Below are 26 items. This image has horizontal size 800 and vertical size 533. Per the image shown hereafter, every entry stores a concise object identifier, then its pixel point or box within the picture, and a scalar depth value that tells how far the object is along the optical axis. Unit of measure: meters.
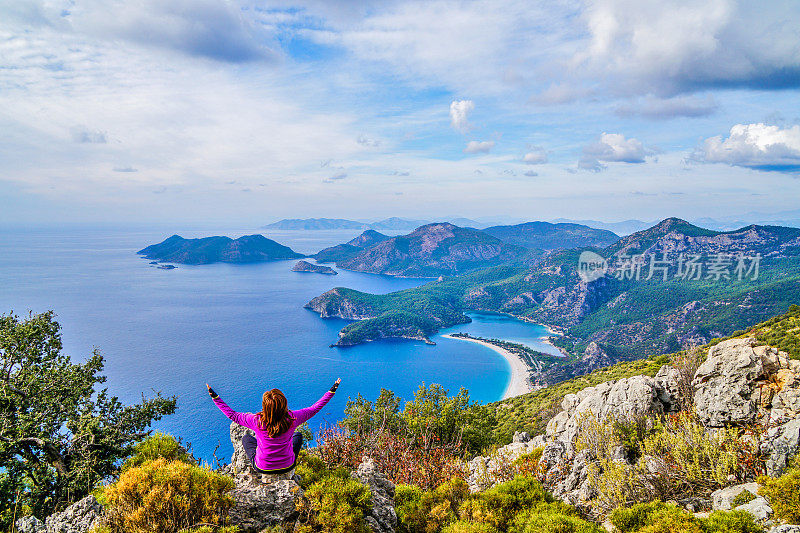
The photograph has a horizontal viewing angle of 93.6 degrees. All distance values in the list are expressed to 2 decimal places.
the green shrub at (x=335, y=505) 6.59
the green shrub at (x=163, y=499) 5.88
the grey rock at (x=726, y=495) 7.68
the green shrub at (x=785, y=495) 6.50
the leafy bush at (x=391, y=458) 10.22
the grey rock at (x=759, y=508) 6.76
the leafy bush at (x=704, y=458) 8.70
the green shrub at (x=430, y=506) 7.92
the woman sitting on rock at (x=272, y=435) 6.93
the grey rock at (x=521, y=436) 19.25
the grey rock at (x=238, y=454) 8.03
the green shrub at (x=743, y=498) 7.47
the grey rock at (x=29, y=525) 5.95
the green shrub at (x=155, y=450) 7.81
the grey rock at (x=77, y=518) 5.93
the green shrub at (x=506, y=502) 7.84
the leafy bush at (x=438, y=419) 19.58
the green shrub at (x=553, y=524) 6.70
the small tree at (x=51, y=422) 10.27
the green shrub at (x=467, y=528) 6.98
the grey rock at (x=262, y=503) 6.54
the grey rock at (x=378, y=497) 7.53
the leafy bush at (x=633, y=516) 7.31
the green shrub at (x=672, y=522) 6.37
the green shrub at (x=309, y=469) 7.54
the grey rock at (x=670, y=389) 13.52
